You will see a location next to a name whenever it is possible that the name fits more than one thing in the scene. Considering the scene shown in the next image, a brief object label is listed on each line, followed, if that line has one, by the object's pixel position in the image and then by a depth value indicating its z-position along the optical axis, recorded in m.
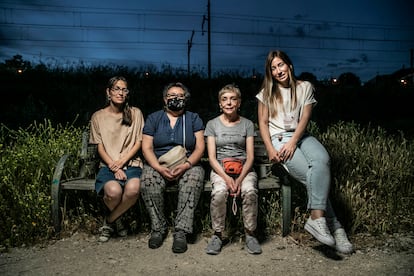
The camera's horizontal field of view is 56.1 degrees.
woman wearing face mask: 3.64
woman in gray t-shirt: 3.55
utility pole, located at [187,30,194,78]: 38.97
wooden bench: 3.76
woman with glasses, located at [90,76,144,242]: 3.79
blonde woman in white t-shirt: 3.39
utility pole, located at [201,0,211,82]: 27.02
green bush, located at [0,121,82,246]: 3.78
